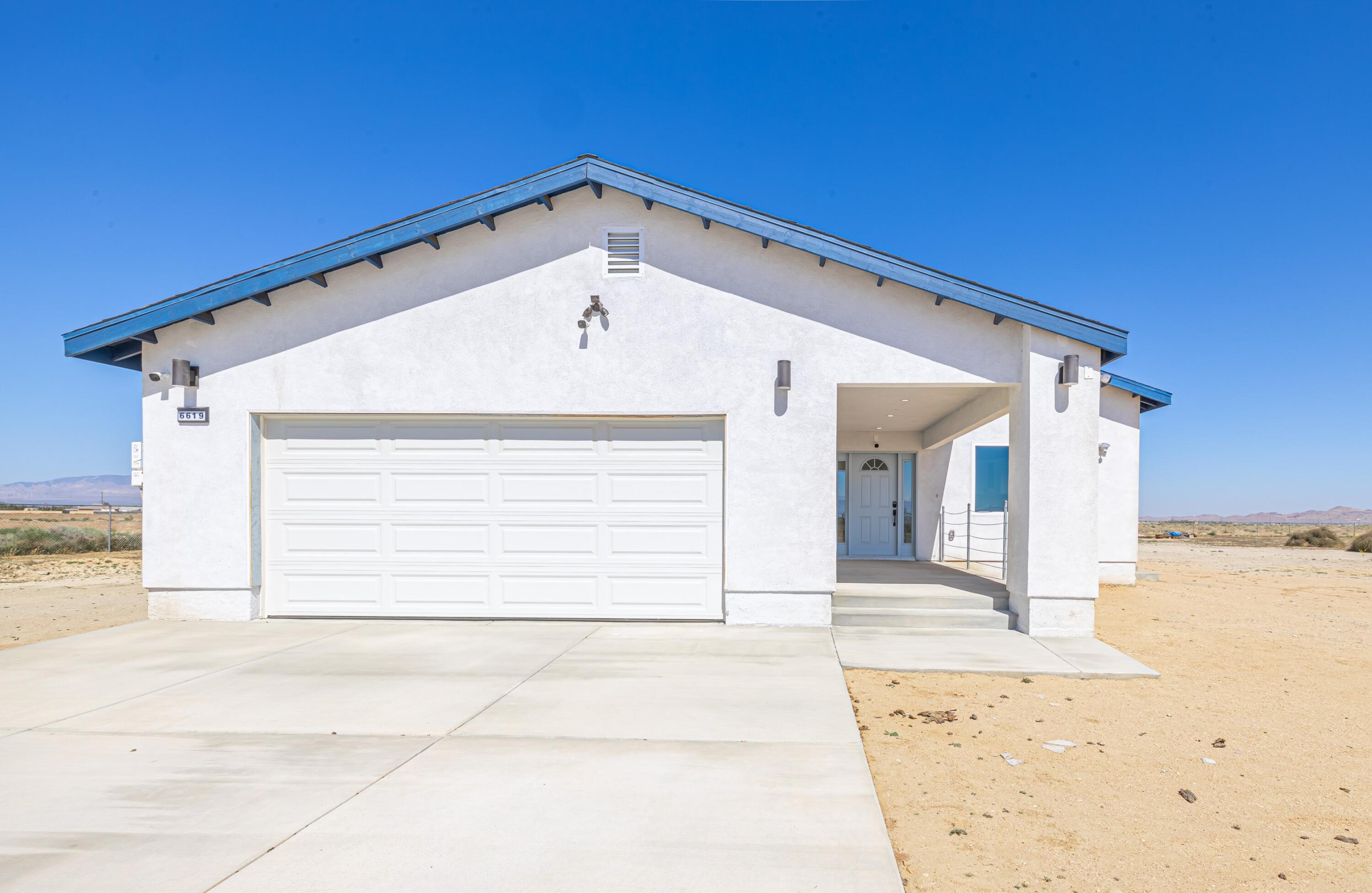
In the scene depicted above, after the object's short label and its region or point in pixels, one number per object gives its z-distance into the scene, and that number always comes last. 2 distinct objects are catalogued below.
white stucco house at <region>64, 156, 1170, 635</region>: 8.52
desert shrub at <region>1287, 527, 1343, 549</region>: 28.34
